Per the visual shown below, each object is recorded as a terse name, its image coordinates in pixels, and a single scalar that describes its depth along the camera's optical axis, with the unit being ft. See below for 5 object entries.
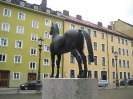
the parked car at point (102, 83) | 118.64
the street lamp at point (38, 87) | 56.54
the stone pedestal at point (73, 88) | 15.30
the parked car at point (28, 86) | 92.27
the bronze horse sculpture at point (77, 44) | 17.98
